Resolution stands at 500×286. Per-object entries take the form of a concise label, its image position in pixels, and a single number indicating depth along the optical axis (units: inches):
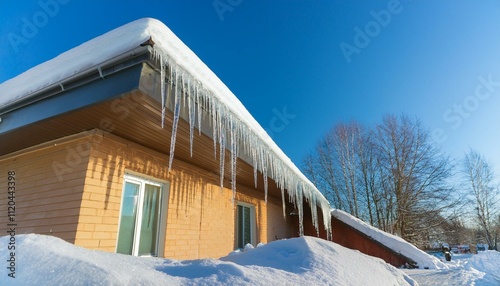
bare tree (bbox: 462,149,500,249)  717.3
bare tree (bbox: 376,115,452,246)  541.0
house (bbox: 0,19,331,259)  80.4
